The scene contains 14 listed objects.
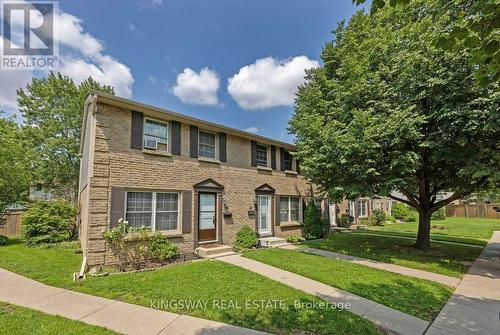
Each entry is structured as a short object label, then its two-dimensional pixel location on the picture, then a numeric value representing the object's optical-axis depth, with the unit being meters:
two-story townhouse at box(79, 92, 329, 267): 7.92
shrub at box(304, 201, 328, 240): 13.92
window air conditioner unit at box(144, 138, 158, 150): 9.06
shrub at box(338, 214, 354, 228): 19.42
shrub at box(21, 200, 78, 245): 11.71
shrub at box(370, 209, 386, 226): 22.92
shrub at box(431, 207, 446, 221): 27.85
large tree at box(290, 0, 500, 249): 7.19
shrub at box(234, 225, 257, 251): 10.83
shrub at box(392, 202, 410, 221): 27.95
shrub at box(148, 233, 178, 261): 8.31
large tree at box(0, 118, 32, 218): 13.00
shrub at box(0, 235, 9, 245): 12.38
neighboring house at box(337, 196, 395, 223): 20.55
